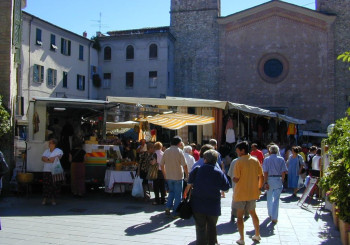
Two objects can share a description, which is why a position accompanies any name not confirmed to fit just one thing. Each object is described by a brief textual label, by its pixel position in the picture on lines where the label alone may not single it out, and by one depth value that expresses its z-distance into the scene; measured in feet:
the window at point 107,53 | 116.64
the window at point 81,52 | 107.65
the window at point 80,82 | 106.52
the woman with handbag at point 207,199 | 17.90
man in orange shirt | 21.44
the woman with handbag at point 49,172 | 32.09
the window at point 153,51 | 111.24
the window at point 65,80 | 100.32
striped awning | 38.42
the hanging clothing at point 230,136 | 48.88
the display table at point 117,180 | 36.24
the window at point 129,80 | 114.42
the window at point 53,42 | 95.76
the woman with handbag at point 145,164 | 33.60
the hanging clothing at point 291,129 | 74.90
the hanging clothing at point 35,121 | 37.27
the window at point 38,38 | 90.84
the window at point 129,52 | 114.52
